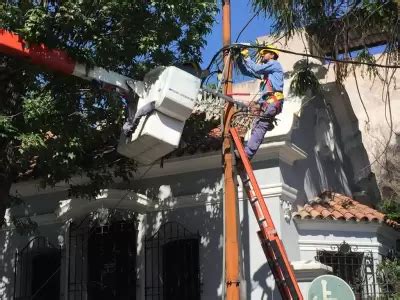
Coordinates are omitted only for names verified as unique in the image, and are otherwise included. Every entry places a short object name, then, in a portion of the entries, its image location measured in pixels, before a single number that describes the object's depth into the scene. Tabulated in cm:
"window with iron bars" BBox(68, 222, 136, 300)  1231
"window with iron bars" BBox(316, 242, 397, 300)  1171
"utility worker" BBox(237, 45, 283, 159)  969
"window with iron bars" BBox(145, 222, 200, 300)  1166
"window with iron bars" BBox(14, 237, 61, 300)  1298
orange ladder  872
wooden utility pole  802
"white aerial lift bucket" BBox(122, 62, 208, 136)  889
